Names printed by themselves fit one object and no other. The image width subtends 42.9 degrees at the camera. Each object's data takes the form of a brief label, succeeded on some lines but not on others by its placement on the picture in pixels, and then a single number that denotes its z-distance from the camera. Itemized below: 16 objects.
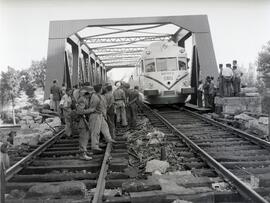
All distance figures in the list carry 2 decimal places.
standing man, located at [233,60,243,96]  11.98
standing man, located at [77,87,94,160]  6.36
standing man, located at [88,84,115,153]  6.53
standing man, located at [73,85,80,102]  8.74
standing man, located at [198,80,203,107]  14.87
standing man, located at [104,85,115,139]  7.96
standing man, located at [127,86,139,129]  9.53
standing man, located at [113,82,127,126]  9.47
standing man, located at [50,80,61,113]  11.99
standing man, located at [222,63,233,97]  11.93
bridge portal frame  14.88
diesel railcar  14.20
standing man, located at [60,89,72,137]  8.18
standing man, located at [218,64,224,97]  12.24
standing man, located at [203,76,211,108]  13.80
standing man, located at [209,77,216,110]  13.40
